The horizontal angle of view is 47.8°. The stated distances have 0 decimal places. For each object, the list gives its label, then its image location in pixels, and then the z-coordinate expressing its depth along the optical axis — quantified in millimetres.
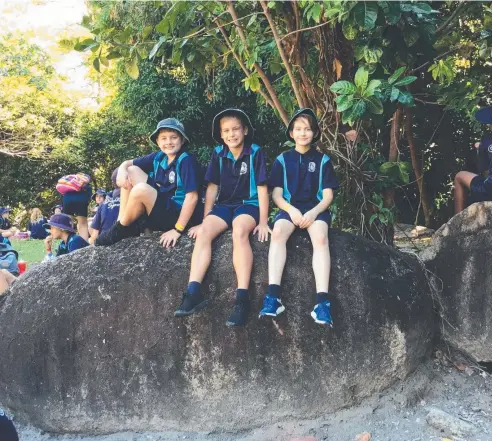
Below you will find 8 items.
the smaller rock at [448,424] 3664
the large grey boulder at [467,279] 4215
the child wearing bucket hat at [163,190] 4230
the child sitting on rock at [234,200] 3924
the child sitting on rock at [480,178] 4787
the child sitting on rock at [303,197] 3875
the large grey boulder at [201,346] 3922
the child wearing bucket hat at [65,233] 5438
